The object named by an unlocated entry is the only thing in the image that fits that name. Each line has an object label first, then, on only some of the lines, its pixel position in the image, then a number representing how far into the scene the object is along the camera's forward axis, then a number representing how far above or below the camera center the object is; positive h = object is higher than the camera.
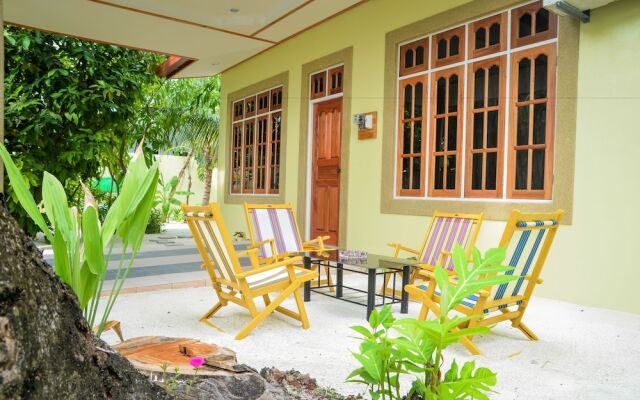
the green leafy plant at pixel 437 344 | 0.97 -0.35
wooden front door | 7.49 +0.25
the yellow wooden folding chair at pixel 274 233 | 4.77 -0.51
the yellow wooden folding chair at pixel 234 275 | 3.21 -0.66
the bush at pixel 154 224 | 10.80 -0.96
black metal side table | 3.73 -0.72
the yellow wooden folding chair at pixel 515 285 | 2.85 -0.62
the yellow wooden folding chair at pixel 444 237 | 4.24 -0.45
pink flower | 1.59 -0.59
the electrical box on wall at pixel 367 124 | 6.68 +0.86
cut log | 1.64 -0.63
